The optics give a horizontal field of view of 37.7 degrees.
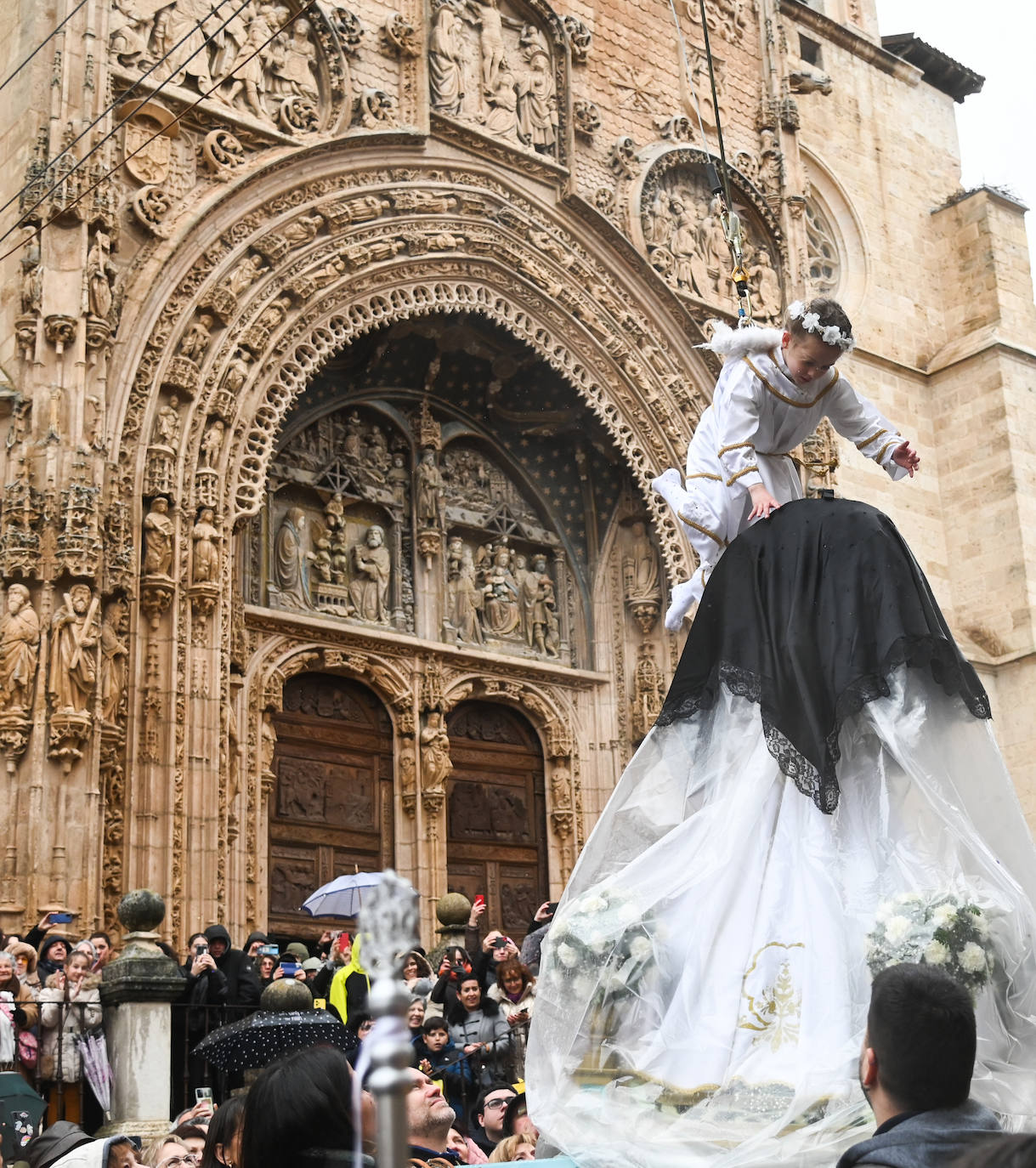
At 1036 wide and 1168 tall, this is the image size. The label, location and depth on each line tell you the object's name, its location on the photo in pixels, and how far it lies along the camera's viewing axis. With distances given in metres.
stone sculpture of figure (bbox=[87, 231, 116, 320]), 12.45
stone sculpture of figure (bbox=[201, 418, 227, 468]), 13.24
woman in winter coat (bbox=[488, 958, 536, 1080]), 8.63
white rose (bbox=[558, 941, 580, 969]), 4.14
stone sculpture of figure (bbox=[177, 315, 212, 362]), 13.31
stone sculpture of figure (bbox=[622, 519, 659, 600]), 17.30
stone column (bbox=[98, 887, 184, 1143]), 8.36
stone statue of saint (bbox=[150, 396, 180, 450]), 12.92
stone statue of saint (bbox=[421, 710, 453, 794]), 15.38
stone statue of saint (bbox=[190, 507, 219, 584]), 12.80
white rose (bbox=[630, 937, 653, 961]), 4.09
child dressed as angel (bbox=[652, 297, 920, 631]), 4.81
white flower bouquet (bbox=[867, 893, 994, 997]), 3.72
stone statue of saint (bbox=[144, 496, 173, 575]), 12.51
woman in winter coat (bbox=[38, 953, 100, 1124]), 8.44
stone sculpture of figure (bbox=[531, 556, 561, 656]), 17.12
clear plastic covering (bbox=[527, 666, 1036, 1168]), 3.66
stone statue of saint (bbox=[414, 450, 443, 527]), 16.39
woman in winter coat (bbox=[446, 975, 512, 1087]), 8.30
